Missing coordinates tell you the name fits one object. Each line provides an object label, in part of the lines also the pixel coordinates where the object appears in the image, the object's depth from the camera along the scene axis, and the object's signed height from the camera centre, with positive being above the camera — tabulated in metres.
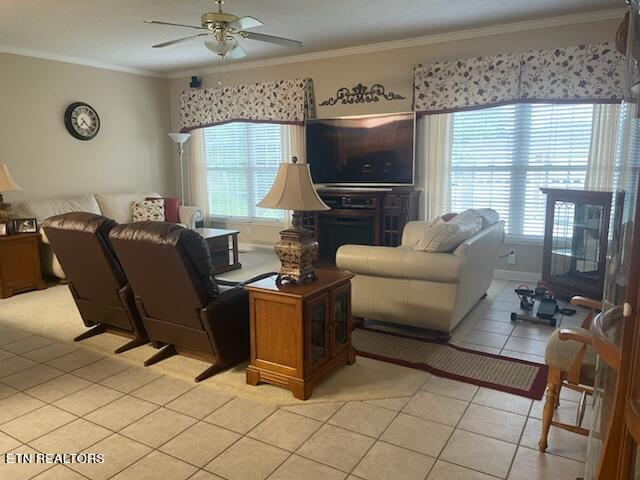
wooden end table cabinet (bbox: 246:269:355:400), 2.66 -0.92
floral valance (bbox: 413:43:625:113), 4.48 +0.94
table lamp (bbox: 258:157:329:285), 2.70 -0.24
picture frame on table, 4.98 -0.56
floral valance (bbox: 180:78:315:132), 6.26 +0.94
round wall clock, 6.18 +0.67
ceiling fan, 3.51 +1.07
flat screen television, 5.59 +0.27
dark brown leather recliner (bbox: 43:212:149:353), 3.14 -0.71
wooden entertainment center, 5.51 -0.53
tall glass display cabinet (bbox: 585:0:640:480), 1.16 -0.40
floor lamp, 6.97 +0.48
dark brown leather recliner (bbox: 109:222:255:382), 2.70 -0.74
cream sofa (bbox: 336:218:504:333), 3.32 -0.80
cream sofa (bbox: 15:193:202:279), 5.27 -0.46
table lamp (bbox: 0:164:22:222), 4.71 -0.11
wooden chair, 2.08 -0.87
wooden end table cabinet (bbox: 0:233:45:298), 4.81 -0.95
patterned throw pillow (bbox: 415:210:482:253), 3.36 -0.46
